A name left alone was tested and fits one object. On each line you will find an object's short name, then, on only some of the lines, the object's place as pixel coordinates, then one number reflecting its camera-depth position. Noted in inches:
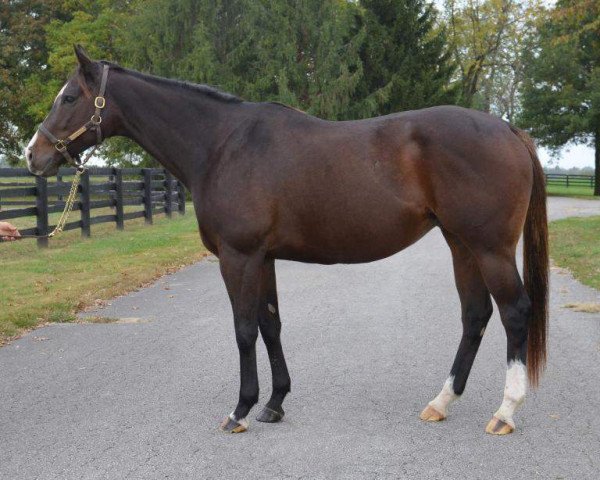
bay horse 169.0
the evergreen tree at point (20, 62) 1462.8
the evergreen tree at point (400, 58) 1472.7
